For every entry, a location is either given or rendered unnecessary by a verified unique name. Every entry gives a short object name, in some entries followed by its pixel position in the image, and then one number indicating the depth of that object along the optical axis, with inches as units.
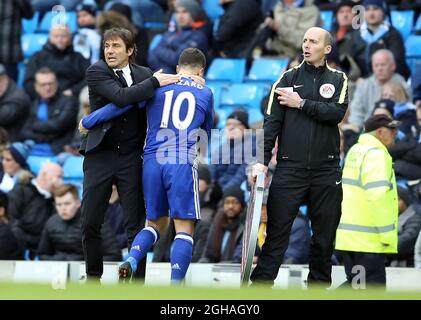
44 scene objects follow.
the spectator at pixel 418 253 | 525.0
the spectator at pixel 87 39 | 734.5
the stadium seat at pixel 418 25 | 680.4
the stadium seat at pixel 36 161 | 692.7
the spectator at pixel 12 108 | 722.2
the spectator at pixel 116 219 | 595.9
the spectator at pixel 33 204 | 626.8
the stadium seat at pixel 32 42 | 787.4
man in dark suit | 429.7
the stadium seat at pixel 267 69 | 690.2
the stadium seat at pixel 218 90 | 699.4
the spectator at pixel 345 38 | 658.2
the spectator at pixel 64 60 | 723.4
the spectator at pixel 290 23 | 676.7
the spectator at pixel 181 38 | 702.5
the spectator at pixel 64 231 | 592.1
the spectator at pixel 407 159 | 582.6
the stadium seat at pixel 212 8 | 759.7
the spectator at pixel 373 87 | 628.1
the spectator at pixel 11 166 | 660.1
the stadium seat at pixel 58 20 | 777.6
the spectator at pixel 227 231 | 572.1
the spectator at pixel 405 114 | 603.8
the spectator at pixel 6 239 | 589.9
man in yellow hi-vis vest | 468.1
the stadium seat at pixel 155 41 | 731.4
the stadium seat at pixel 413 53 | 668.7
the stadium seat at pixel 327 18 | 690.9
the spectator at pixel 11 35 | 760.3
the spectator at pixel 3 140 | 673.6
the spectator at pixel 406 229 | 545.3
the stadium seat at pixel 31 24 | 810.8
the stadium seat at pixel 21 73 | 767.7
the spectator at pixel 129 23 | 712.4
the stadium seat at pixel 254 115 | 661.7
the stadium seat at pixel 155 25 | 770.8
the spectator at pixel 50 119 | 700.7
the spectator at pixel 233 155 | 602.2
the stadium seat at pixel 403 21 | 683.4
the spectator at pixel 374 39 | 644.7
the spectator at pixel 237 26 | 709.9
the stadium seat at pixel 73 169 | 676.1
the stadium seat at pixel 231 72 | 713.6
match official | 431.2
